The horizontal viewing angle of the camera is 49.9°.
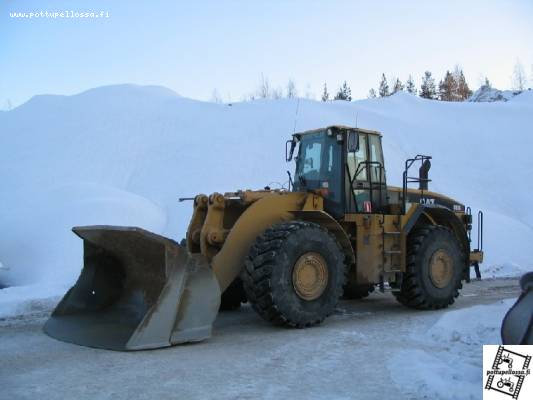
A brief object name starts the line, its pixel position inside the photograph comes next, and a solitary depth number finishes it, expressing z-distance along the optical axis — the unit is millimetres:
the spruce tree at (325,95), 62812
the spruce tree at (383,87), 65500
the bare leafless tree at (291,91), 56878
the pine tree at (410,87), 64750
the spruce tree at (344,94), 61625
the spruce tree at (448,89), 61466
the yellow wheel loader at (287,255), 6301
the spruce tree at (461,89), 61219
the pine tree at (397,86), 65500
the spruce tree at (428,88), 62506
